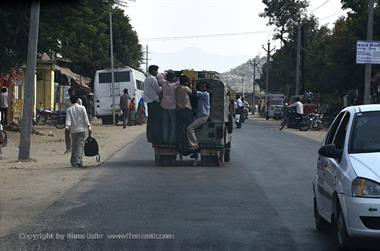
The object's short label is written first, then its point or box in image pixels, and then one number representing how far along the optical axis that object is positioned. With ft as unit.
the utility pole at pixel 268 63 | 306.74
